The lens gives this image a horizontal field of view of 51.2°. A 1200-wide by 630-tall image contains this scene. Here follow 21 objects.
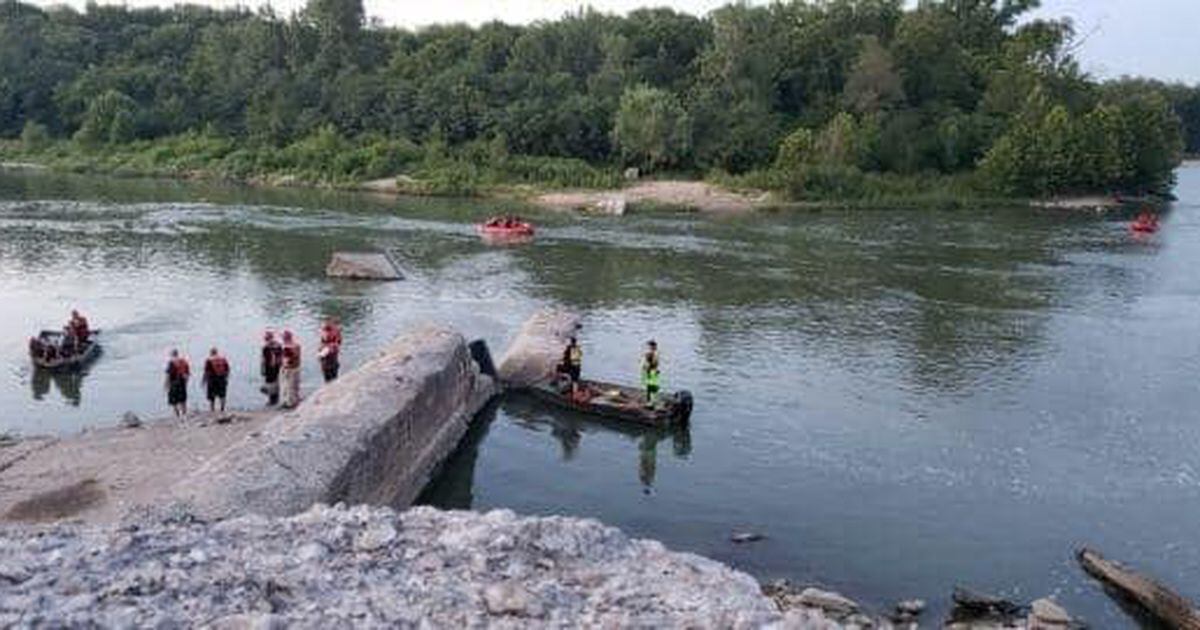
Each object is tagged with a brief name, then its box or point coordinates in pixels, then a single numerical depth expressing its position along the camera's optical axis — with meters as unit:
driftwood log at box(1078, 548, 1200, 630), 19.36
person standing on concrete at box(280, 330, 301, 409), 28.58
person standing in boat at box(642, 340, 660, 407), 29.45
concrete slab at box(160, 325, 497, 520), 19.11
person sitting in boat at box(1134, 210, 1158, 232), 72.75
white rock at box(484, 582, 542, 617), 14.14
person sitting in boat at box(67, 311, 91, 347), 34.28
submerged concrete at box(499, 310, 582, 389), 32.62
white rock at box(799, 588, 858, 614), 19.55
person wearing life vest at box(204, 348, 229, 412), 28.36
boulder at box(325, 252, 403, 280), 49.31
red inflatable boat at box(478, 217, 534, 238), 62.91
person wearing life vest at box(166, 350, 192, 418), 27.95
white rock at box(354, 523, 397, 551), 15.67
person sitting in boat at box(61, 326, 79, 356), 33.41
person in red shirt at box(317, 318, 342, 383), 29.95
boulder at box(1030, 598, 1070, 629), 19.14
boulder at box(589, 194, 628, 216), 78.38
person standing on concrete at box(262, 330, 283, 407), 29.82
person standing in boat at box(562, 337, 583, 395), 31.42
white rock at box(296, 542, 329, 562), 15.20
